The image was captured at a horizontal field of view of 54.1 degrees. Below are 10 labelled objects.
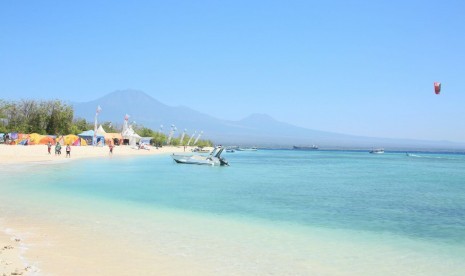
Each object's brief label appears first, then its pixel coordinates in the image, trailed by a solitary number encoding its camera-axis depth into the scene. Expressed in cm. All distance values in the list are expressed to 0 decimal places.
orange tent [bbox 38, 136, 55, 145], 6351
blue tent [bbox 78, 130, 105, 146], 7388
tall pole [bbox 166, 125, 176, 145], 10347
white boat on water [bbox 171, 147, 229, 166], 4803
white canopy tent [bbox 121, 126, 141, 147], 8698
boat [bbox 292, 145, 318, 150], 19528
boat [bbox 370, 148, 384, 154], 14912
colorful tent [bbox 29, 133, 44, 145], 6181
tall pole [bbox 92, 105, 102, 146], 6994
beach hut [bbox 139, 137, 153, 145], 9782
